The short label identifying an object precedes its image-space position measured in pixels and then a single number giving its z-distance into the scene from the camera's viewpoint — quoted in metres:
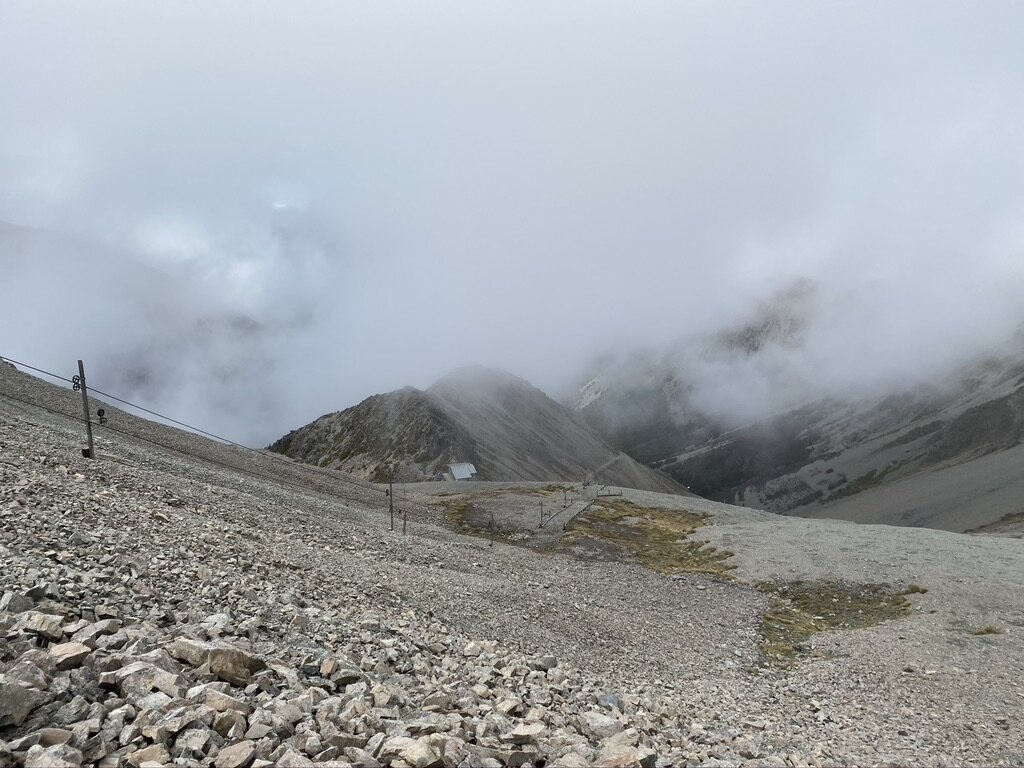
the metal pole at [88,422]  30.81
